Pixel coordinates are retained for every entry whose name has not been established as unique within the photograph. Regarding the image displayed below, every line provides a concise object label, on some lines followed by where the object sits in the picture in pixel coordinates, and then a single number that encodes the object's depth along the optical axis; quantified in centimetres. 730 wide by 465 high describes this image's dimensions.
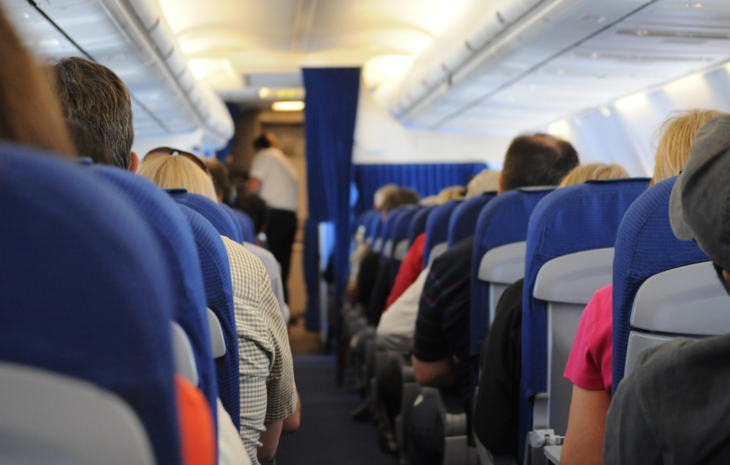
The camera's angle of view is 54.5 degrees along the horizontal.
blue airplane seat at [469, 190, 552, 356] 258
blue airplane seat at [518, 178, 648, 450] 206
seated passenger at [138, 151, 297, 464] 156
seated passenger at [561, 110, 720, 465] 170
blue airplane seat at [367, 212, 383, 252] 600
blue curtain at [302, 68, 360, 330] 855
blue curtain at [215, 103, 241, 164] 1089
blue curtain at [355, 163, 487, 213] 1010
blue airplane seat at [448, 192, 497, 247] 314
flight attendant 884
